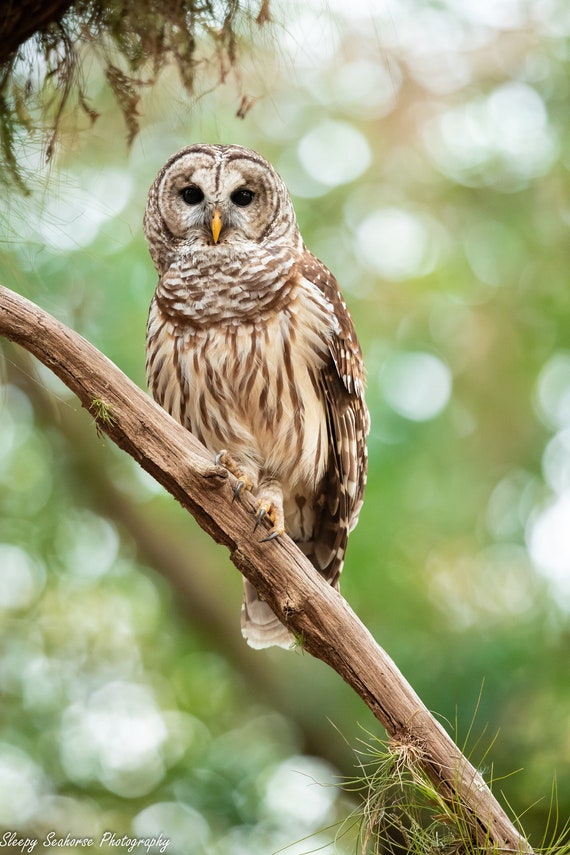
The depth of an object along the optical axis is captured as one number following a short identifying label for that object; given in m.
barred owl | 7.04
